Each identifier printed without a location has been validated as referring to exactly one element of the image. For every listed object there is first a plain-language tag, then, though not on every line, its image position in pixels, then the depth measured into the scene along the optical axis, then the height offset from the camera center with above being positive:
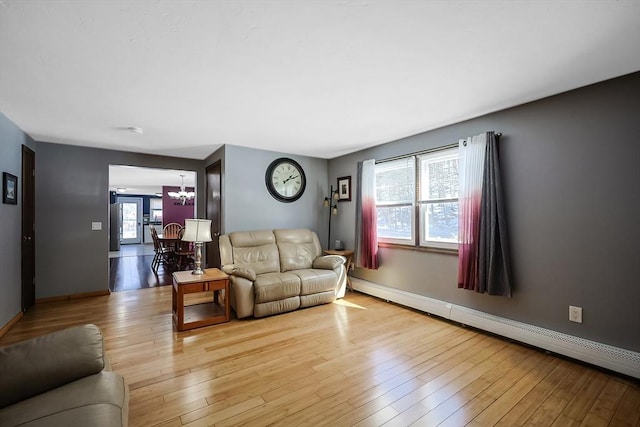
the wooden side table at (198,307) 3.00 -0.95
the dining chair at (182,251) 6.27 -0.81
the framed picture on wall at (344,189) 4.82 +0.45
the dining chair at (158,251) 6.62 -0.86
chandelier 8.36 +0.62
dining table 6.32 -0.78
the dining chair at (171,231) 6.61 -0.38
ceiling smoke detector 3.35 +1.04
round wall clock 4.61 +0.59
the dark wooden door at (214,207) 4.55 +0.13
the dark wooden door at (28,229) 3.53 -0.16
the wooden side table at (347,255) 4.44 -0.66
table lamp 3.34 -0.22
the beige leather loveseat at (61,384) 1.08 -0.76
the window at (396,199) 3.82 +0.21
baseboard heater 2.13 -1.12
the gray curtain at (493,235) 2.74 -0.22
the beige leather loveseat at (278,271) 3.35 -0.78
